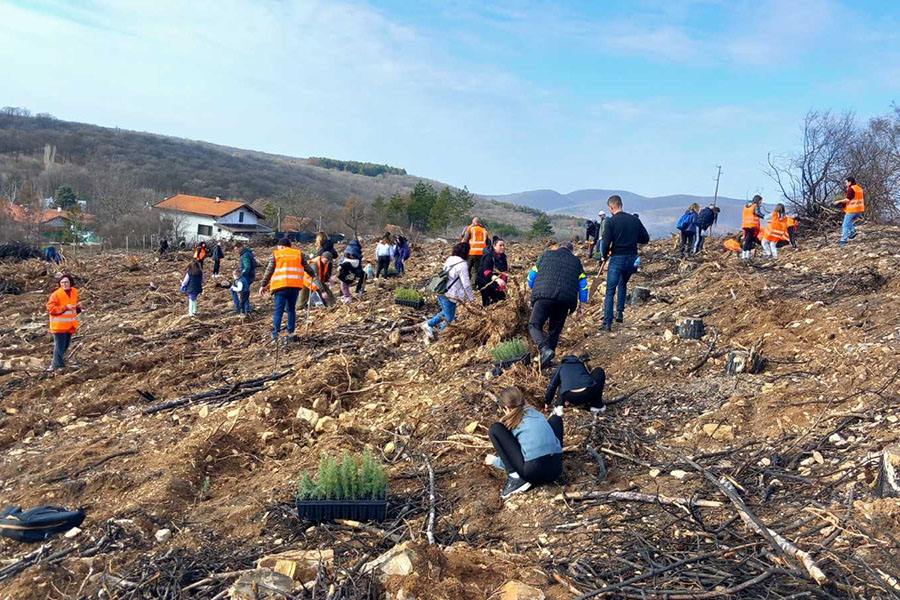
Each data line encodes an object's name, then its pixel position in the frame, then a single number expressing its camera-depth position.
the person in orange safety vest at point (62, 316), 9.05
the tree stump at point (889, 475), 3.53
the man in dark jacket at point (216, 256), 17.05
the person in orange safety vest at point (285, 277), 8.59
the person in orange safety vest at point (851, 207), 11.33
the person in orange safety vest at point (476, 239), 10.01
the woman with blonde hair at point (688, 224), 14.61
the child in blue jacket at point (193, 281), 11.86
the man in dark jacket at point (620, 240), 7.15
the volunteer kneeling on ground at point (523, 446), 4.37
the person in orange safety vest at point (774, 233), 12.41
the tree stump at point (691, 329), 7.02
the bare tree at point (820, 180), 15.74
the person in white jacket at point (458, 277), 8.10
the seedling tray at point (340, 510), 4.25
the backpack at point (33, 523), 4.46
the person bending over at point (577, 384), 5.37
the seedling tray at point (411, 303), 10.54
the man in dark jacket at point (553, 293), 6.24
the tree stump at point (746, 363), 5.91
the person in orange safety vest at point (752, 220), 12.12
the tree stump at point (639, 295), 9.52
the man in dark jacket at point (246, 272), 11.74
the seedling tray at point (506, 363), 6.57
